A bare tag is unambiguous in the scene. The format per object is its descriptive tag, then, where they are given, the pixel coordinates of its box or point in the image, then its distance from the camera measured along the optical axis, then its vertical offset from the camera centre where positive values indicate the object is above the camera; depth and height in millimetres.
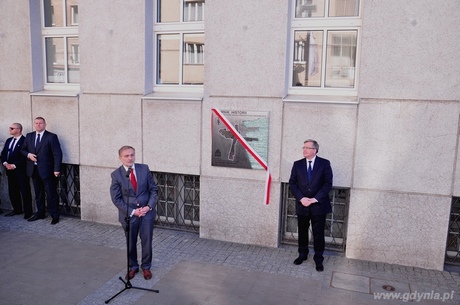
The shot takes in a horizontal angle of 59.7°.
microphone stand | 5512 -1911
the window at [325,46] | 7012 +951
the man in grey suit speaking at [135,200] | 5613 -1503
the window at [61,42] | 8812 +1107
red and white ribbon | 7145 -905
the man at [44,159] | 8367 -1412
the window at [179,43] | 7922 +1050
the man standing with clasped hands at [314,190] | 6297 -1433
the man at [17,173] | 8633 -1784
